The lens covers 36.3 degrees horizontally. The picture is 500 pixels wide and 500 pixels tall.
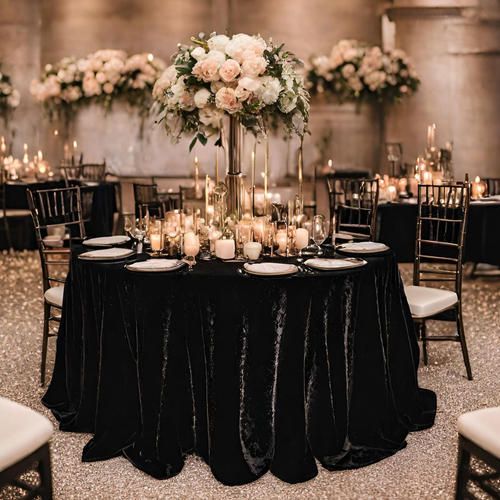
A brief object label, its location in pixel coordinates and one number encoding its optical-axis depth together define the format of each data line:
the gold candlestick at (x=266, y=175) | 3.83
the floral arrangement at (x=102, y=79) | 10.09
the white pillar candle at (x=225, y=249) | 3.73
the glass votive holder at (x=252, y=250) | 3.71
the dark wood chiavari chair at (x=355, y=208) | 4.95
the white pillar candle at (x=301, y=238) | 3.90
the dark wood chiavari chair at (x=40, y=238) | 4.48
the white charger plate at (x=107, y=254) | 3.71
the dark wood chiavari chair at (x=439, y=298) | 4.30
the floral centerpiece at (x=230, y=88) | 3.68
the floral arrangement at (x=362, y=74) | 10.05
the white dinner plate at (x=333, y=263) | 3.43
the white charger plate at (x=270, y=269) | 3.33
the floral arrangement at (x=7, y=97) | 10.98
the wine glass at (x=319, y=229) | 3.87
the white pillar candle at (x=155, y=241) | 3.89
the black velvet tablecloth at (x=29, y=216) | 8.80
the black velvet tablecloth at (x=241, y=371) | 3.32
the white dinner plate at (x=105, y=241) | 4.18
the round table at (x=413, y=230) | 6.95
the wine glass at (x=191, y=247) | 3.63
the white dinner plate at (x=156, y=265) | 3.44
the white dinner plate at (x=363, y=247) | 3.88
